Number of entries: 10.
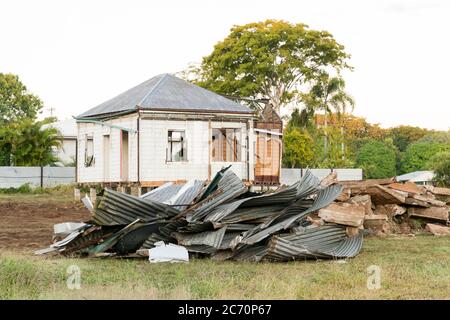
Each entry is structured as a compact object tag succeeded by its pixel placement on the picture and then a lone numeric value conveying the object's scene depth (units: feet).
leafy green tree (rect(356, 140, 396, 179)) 219.82
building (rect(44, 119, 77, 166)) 169.58
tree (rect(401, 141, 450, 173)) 230.27
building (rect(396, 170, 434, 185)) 179.76
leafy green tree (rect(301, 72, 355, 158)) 183.73
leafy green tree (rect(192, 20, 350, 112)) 181.88
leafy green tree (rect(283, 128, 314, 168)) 164.35
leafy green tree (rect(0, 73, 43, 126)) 256.52
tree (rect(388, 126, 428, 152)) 267.39
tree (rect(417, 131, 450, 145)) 250.72
